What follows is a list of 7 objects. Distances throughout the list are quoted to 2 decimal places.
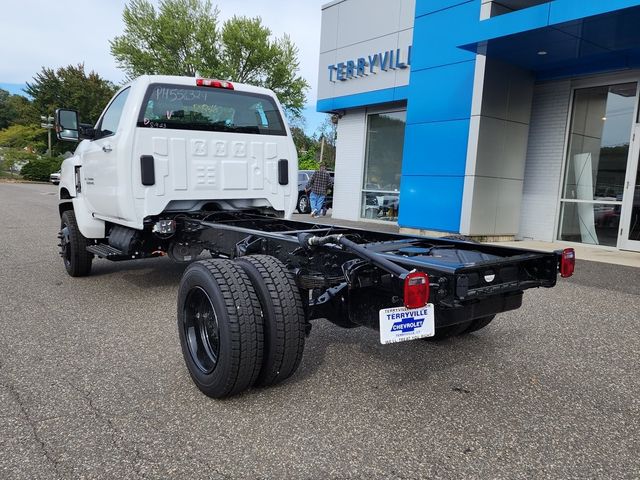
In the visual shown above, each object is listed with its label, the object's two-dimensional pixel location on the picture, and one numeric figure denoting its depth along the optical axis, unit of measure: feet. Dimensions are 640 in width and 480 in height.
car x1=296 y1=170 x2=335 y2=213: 61.67
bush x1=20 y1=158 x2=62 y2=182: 135.74
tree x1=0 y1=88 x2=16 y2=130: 245.65
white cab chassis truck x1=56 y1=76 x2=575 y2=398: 8.97
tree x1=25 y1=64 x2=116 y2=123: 168.96
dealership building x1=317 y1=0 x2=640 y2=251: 30.12
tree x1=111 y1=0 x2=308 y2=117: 134.82
